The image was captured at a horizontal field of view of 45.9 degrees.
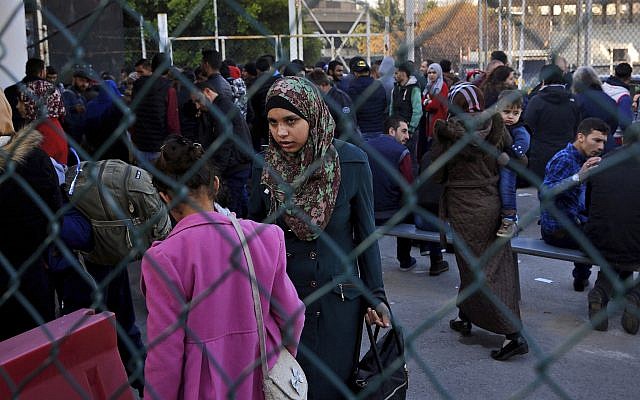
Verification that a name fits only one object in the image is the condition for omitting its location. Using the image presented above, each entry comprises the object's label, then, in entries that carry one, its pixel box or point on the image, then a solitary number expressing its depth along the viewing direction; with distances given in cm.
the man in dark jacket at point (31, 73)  589
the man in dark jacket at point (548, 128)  741
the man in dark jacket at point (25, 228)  311
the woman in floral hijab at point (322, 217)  262
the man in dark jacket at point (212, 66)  759
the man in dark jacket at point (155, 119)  737
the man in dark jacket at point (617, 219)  495
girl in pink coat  229
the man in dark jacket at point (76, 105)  738
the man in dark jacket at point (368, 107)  912
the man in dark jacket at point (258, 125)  848
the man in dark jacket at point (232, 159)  580
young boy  482
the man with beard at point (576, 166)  521
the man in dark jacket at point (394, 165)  626
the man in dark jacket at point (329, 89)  820
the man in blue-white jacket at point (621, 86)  789
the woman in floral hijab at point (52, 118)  391
